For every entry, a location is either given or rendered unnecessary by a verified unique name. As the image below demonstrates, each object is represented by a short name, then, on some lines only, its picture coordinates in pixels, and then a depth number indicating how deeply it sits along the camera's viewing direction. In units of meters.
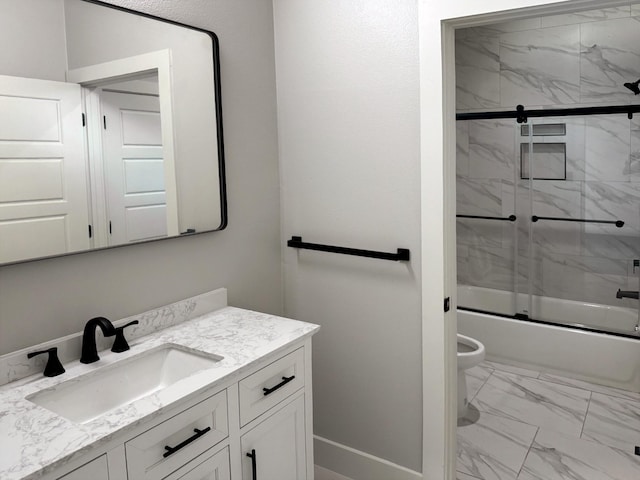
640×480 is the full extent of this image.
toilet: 2.85
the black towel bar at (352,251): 2.12
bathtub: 3.22
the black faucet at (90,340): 1.63
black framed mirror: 1.50
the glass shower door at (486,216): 3.98
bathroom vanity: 1.20
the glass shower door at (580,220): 3.61
